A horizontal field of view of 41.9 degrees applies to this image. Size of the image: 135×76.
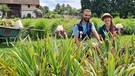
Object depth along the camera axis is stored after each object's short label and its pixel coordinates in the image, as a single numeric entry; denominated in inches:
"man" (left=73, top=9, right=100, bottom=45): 108.2
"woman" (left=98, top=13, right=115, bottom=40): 105.7
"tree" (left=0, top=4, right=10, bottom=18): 1011.9
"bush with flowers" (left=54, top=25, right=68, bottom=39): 105.1
